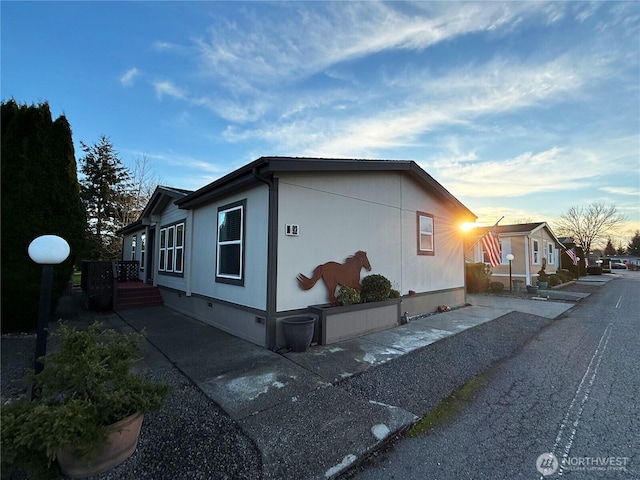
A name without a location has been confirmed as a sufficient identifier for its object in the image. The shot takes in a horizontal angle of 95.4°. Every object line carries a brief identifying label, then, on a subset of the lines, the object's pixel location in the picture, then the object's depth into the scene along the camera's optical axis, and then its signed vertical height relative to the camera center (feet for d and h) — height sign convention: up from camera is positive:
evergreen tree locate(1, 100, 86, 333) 20.62 +3.96
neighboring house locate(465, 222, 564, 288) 57.52 +0.72
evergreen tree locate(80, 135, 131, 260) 67.31 +14.28
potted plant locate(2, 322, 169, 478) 6.05 -3.70
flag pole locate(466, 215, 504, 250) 60.59 +2.08
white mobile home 18.19 +1.27
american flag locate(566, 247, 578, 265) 66.64 -0.46
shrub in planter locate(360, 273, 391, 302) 22.17 -2.74
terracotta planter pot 7.01 -5.07
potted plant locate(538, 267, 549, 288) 53.31 -5.14
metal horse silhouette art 19.49 -1.56
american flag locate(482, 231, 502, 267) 42.27 +0.55
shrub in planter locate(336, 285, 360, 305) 20.25 -3.05
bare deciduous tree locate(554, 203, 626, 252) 137.08 +14.74
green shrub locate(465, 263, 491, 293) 50.83 -4.45
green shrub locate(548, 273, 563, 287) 57.83 -5.54
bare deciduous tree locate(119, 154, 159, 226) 70.85 +17.83
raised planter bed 18.42 -4.67
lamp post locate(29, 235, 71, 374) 8.75 -0.48
